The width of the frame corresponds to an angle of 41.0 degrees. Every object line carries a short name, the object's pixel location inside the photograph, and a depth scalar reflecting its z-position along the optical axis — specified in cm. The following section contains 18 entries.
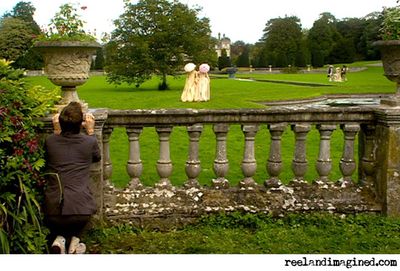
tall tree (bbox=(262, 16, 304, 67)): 8188
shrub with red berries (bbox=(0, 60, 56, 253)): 434
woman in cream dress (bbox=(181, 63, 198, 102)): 2306
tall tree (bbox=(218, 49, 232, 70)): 7050
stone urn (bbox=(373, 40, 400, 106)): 533
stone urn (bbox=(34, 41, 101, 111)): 493
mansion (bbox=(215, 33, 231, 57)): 10376
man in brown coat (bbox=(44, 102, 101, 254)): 451
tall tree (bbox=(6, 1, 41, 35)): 6806
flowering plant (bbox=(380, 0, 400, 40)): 542
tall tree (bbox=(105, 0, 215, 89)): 3581
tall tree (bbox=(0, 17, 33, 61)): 4440
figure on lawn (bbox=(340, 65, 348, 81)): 4758
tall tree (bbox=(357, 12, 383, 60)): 7564
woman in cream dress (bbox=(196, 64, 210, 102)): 2303
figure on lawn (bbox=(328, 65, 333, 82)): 4623
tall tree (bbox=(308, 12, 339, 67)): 8350
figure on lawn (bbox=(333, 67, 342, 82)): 4549
